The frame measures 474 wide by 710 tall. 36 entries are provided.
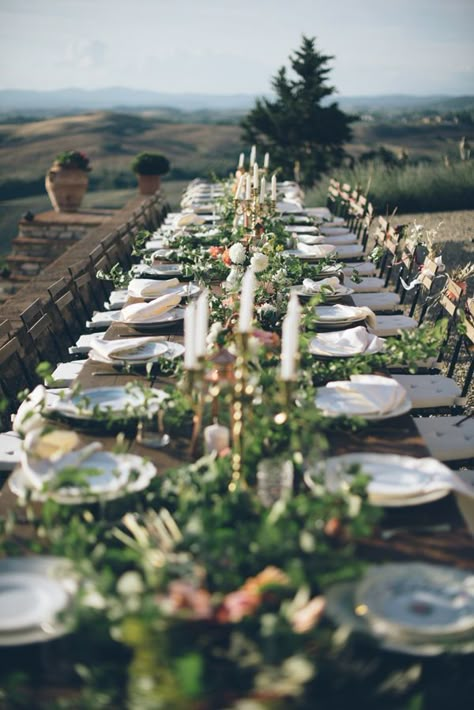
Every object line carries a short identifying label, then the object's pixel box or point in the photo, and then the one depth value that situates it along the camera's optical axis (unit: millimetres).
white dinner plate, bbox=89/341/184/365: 4090
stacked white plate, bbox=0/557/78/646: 2004
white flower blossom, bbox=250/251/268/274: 4980
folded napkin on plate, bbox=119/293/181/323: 4824
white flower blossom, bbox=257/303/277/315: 4554
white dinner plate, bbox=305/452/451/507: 2643
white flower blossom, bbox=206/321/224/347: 3447
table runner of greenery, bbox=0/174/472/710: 1727
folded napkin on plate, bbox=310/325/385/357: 4145
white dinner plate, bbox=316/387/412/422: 3344
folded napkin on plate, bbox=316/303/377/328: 4816
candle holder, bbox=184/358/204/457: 2631
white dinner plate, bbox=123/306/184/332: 4820
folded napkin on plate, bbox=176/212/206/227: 8398
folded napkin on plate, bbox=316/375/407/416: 3373
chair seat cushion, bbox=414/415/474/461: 4055
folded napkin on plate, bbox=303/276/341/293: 5367
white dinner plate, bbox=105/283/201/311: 5367
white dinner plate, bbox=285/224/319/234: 8164
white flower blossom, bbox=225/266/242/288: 4950
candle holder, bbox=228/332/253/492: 2602
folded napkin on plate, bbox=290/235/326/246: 7383
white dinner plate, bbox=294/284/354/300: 5312
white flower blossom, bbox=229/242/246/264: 5301
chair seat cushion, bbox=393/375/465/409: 4645
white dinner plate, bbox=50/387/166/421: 3336
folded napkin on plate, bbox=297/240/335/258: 6508
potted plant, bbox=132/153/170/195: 14094
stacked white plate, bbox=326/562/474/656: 1979
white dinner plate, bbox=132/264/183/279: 6273
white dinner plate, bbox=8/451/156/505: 2572
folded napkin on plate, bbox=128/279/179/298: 5453
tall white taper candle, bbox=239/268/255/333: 2521
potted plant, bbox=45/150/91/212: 13812
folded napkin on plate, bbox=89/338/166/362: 4123
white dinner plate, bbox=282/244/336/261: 6512
